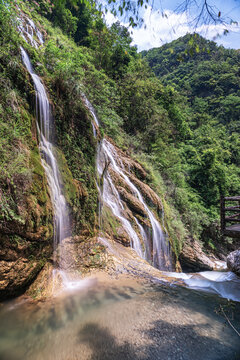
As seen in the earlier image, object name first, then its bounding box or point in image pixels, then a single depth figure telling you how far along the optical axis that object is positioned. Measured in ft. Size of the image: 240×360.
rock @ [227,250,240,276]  26.34
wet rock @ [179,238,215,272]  43.34
